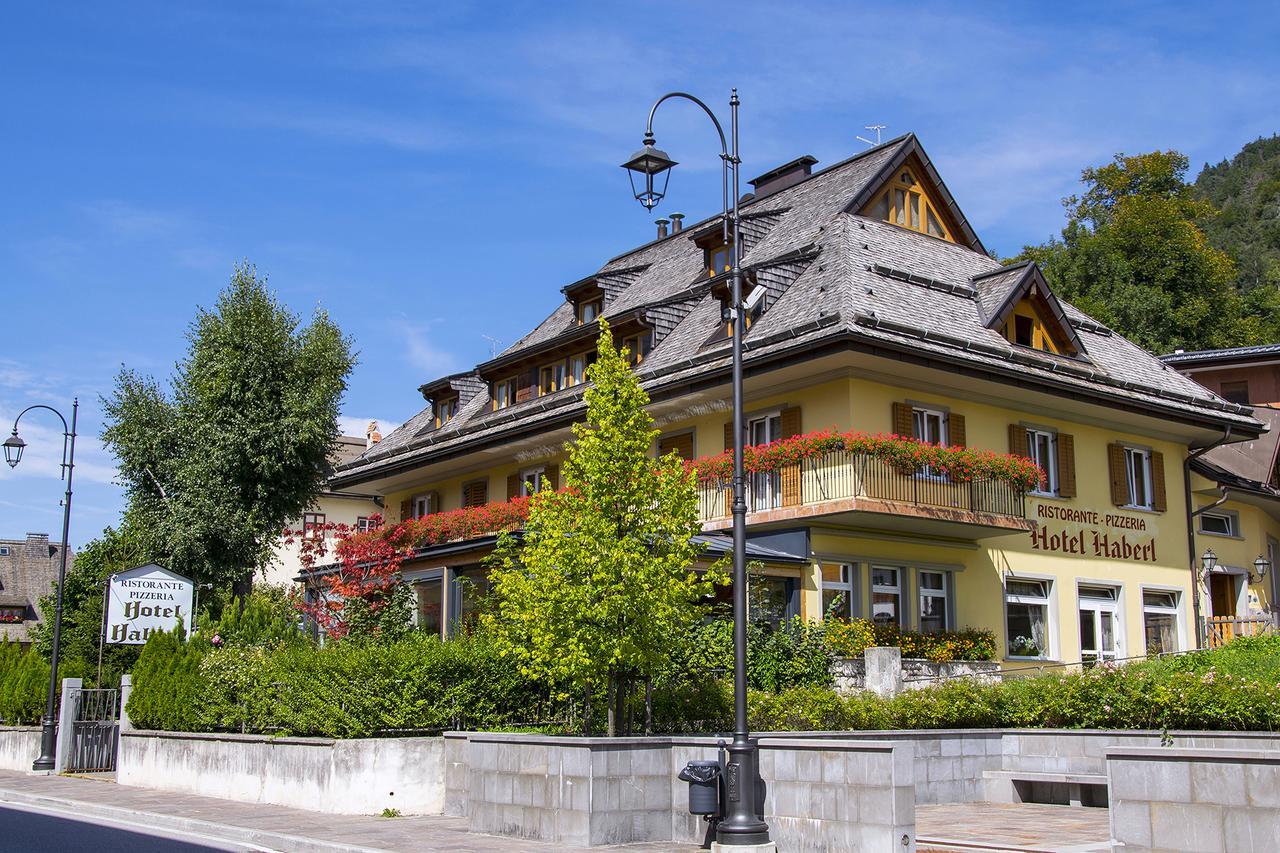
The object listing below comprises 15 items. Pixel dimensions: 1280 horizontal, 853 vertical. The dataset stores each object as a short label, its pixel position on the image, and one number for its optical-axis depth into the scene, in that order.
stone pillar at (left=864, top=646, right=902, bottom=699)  20.69
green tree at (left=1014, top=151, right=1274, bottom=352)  50.50
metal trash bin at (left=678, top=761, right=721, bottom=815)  12.95
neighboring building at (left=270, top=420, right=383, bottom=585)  55.59
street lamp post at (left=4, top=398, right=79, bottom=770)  25.45
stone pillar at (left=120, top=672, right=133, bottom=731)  23.38
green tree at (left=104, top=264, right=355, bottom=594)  30.09
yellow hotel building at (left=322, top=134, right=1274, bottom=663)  23.72
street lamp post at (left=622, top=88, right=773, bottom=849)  12.57
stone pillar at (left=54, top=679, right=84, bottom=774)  25.00
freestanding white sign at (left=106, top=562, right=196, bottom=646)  24.62
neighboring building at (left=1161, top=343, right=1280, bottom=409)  39.84
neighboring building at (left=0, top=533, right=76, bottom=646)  77.31
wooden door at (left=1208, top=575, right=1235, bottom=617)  32.19
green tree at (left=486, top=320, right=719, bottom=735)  15.02
